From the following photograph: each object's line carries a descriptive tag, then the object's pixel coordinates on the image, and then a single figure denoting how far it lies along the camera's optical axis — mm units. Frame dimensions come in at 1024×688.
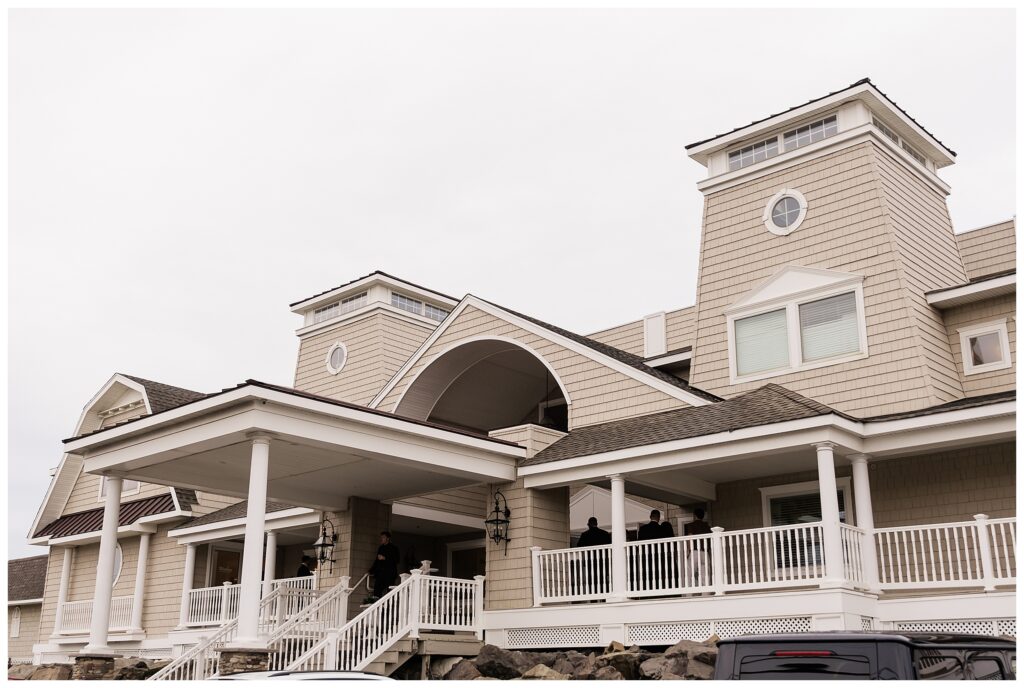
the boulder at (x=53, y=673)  16516
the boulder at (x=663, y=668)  11164
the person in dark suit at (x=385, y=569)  16562
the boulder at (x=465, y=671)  12635
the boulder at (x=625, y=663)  11844
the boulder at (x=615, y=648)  12876
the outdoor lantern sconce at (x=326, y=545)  17953
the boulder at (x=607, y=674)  11477
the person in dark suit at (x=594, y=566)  14500
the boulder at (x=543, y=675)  11750
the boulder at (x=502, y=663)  12688
